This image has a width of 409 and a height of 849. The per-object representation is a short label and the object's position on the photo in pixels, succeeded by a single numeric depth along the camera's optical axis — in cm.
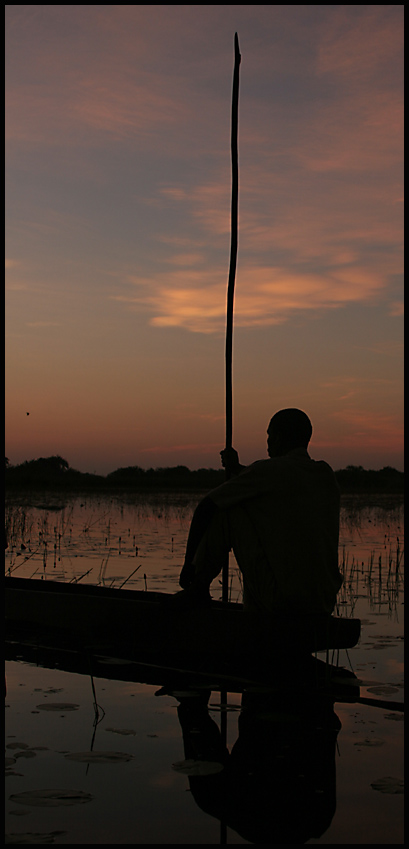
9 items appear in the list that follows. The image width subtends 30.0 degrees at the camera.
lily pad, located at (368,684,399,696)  422
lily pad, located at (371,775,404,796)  286
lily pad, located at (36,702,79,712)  384
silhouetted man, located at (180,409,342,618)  410
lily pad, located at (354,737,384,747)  339
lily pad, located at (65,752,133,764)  308
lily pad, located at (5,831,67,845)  238
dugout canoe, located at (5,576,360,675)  417
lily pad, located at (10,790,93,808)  265
